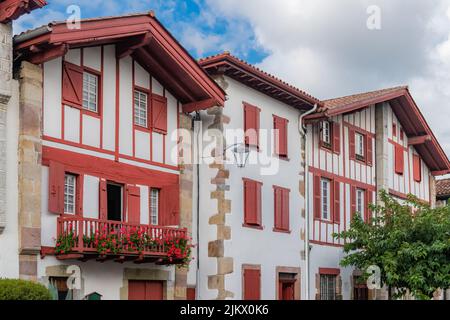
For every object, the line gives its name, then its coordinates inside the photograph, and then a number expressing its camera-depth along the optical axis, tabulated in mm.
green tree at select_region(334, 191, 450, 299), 23906
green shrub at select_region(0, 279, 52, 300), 14774
